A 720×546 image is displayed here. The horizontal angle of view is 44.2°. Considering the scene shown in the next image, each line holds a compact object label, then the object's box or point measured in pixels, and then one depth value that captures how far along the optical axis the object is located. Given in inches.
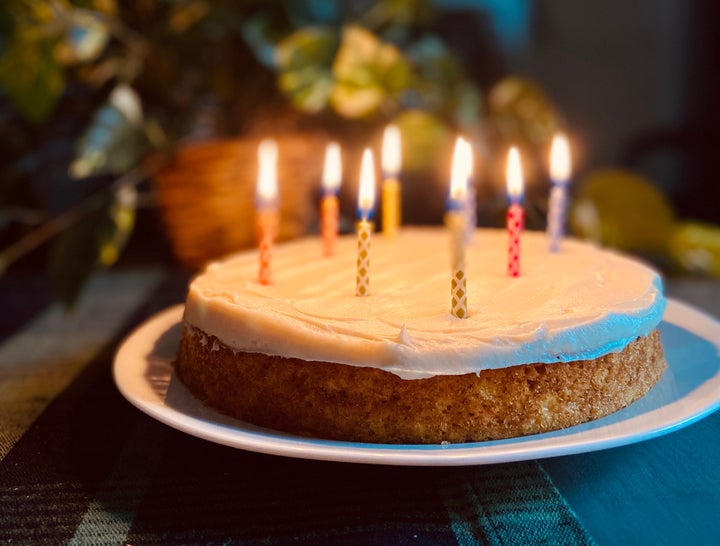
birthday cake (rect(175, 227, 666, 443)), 10.1
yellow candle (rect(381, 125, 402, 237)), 16.3
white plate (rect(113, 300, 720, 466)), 9.3
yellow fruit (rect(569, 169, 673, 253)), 28.1
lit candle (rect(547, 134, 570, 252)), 15.0
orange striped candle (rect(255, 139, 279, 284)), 13.0
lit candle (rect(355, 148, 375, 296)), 12.1
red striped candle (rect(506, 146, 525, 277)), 13.0
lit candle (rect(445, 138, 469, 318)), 10.7
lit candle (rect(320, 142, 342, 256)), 15.1
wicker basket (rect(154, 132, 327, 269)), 22.1
